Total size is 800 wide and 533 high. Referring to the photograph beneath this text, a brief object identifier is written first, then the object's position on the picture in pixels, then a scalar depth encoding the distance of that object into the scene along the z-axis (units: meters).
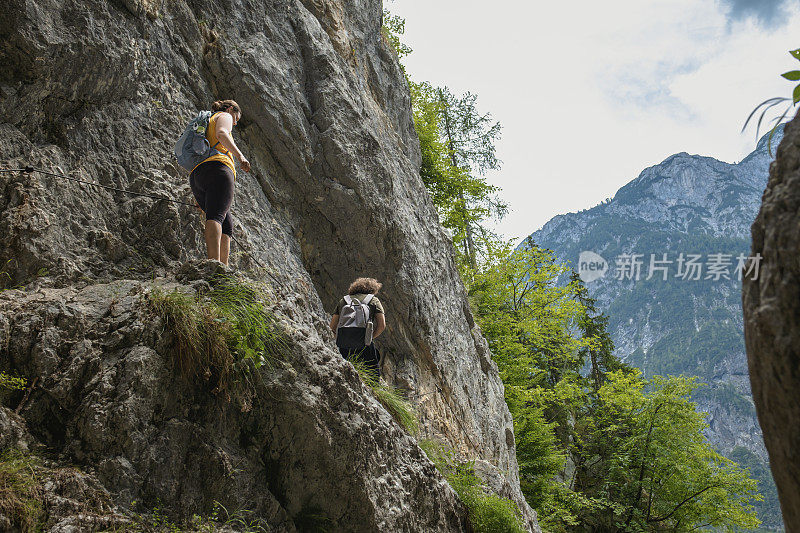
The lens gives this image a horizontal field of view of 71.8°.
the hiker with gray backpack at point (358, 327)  7.08
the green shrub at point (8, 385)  3.56
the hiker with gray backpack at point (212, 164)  5.35
